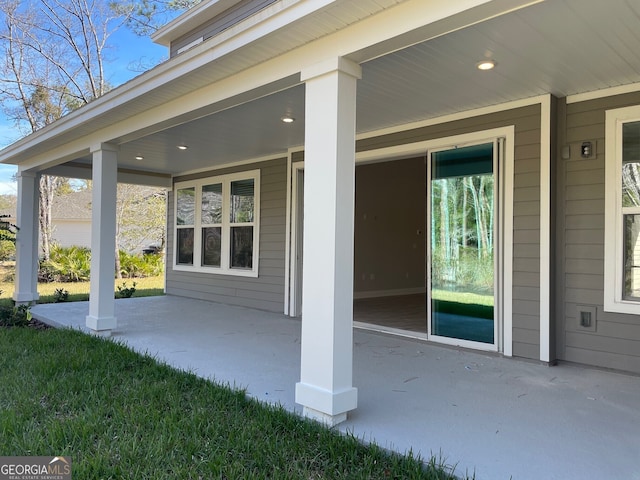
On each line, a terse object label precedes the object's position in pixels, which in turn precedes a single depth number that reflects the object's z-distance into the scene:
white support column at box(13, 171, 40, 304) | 7.67
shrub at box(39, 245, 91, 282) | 13.62
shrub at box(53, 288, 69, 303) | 8.69
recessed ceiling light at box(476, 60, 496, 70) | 3.46
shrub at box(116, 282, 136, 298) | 9.29
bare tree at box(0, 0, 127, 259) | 14.84
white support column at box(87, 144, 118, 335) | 5.41
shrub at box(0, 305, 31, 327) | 6.12
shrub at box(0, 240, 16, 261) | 15.01
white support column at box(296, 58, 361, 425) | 2.82
